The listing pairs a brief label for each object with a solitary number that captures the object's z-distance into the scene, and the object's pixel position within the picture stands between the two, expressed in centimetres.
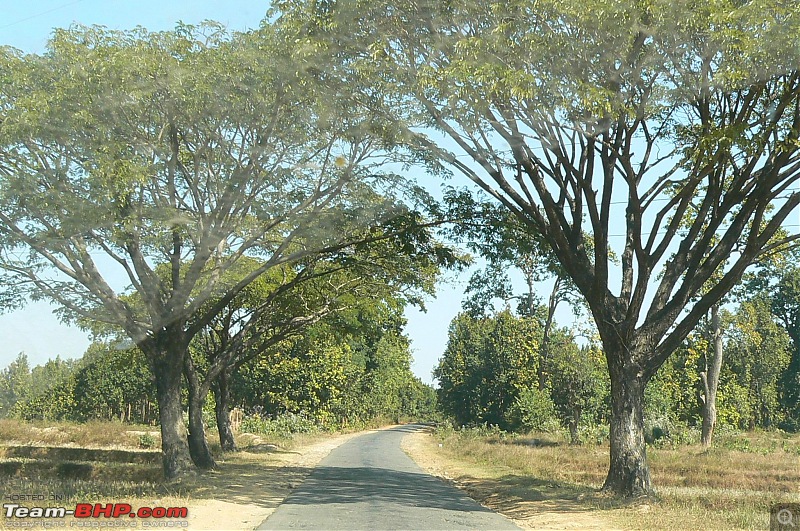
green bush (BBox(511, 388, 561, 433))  4334
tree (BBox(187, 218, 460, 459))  1903
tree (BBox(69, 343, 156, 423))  6600
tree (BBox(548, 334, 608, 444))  4206
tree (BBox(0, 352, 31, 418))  9719
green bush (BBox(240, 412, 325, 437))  4788
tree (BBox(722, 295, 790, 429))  6228
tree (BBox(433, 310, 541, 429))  4834
